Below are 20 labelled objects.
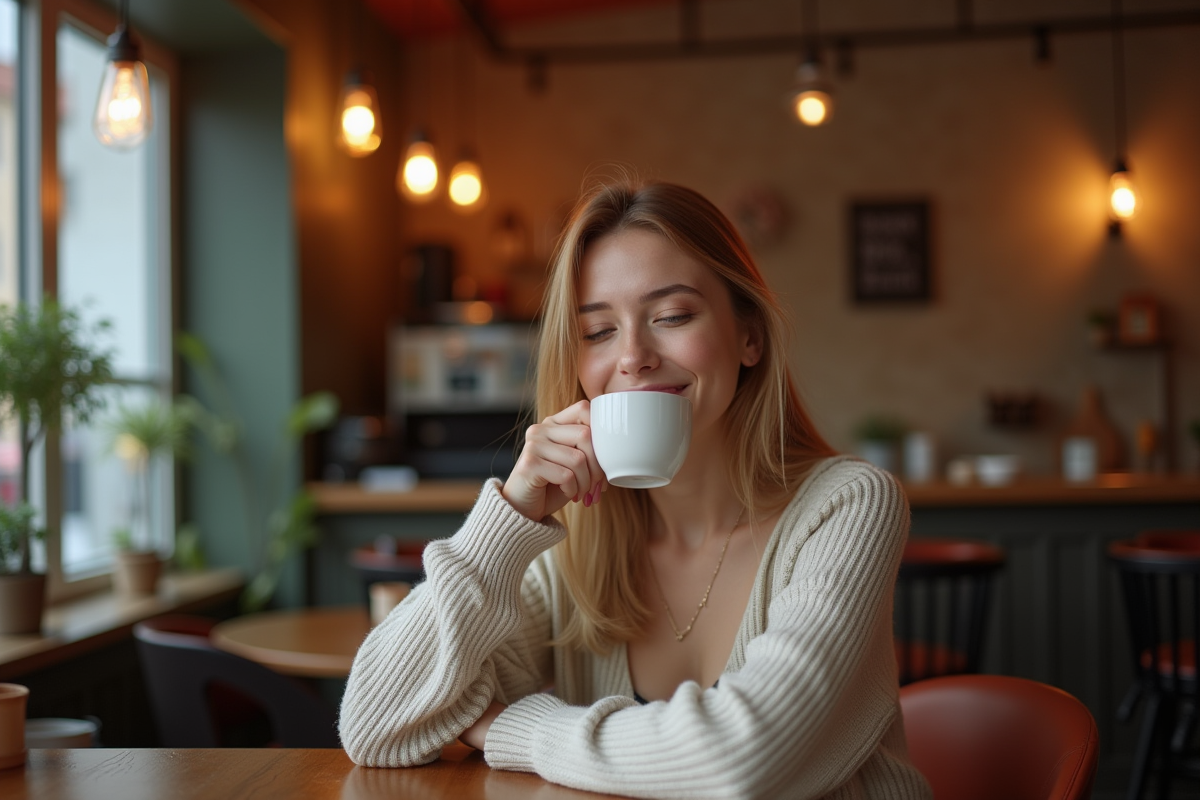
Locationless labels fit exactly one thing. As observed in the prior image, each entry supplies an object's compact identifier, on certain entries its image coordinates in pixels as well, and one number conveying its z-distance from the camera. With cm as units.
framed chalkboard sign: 607
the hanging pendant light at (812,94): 411
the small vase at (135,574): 329
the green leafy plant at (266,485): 387
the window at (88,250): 308
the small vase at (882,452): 571
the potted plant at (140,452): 330
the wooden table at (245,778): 105
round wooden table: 239
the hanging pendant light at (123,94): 206
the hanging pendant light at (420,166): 383
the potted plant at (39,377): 238
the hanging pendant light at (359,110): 340
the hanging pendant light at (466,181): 455
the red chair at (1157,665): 276
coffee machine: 532
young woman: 106
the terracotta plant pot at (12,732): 117
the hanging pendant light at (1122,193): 520
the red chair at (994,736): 131
